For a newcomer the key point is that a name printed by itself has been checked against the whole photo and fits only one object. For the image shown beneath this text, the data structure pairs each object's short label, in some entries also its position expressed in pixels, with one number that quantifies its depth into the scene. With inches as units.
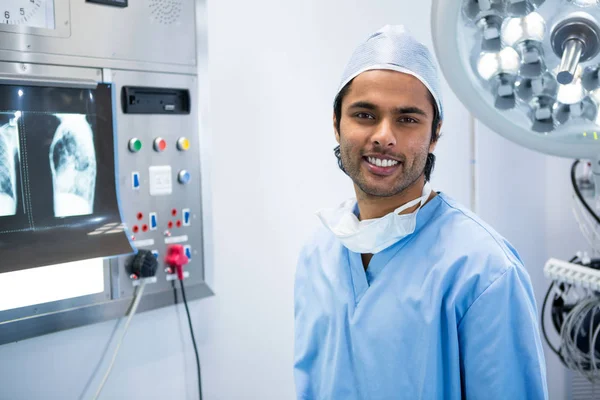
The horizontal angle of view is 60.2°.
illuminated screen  49.0
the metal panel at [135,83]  50.1
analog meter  48.0
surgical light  29.0
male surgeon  37.4
